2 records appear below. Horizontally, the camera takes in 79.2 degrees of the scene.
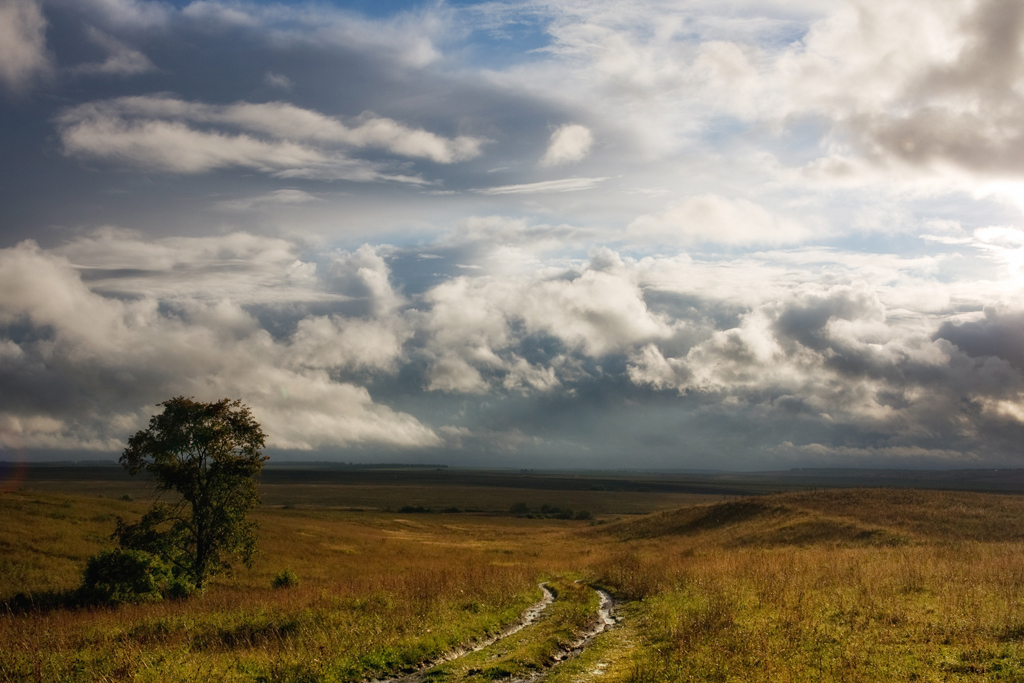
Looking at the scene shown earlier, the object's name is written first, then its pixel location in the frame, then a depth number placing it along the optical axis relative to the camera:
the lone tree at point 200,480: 30.83
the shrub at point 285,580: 35.09
